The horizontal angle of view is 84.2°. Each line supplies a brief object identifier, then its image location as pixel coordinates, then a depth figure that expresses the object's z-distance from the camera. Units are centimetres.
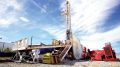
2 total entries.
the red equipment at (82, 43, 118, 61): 722
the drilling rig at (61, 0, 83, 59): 853
